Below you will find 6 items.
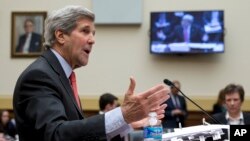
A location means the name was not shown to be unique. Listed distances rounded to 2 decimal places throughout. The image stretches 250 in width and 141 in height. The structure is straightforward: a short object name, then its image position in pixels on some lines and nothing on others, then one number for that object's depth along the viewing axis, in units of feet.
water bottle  6.98
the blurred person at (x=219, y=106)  24.58
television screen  28.37
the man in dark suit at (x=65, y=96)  6.26
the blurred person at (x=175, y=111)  24.52
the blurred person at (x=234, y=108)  16.17
